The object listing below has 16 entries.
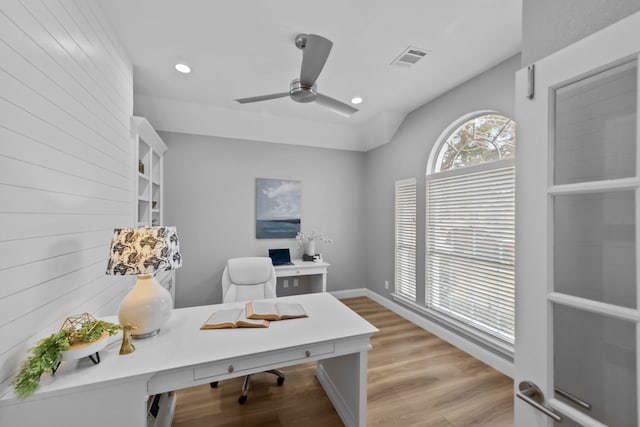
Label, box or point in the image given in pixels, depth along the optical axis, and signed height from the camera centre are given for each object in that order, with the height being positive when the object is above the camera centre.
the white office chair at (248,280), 2.66 -0.65
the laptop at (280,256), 3.72 -0.57
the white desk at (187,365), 1.00 -0.66
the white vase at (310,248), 3.96 -0.47
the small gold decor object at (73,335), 1.10 -0.51
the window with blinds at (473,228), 2.32 -0.10
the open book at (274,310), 1.59 -0.60
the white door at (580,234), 0.68 -0.04
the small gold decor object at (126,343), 1.21 -0.60
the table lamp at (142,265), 1.28 -0.25
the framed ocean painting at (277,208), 3.83 +0.12
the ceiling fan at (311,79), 1.56 +1.00
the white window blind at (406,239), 3.45 -0.29
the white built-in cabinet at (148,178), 2.35 +0.39
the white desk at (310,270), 3.56 -0.75
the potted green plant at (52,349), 0.95 -0.54
